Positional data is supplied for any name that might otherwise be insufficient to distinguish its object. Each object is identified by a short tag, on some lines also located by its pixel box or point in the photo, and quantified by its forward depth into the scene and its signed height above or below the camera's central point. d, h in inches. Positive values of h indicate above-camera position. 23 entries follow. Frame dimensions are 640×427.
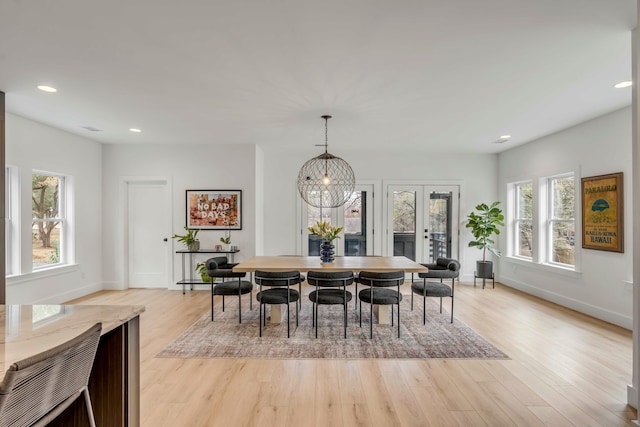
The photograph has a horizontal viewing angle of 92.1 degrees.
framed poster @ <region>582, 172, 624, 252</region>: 149.5 +0.2
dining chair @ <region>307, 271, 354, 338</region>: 133.7 -30.3
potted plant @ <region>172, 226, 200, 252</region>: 214.0 -18.1
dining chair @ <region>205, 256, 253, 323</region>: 150.0 -34.6
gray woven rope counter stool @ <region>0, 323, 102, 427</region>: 35.7 -22.3
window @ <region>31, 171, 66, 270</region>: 177.6 -3.3
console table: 216.4 -34.4
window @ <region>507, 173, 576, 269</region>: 187.6 -4.8
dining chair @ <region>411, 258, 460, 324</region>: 149.2 -33.0
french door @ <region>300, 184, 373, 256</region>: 254.1 -7.9
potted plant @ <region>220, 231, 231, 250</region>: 216.2 -18.2
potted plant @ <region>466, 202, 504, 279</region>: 230.7 -11.6
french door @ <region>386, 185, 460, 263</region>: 253.1 -6.3
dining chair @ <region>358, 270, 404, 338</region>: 131.7 -30.1
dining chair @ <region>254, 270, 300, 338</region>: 133.3 -30.4
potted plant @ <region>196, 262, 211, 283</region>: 209.0 -39.6
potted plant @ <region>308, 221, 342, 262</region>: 155.2 -13.9
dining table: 141.0 -25.0
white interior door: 227.5 -13.0
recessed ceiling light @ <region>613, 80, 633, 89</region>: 116.9 +50.1
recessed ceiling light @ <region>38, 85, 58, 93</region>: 122.4 +50.5
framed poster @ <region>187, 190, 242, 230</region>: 222.7 +3.2
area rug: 120.1 -54.7
